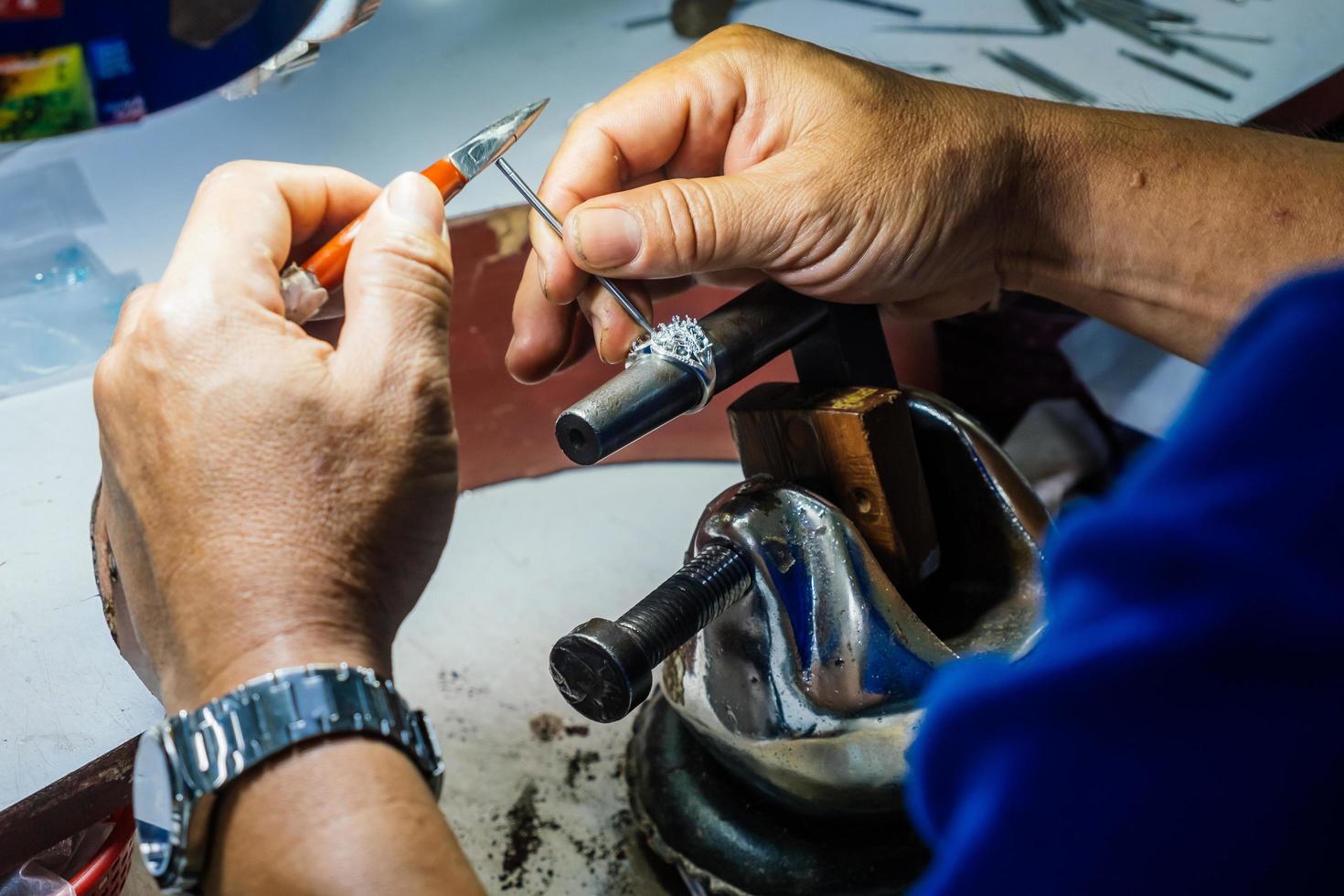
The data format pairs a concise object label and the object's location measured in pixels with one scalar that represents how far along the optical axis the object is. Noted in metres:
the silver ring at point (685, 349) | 0.70
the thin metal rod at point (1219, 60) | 1.46
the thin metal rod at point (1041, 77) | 1.40
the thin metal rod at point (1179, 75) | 1.41
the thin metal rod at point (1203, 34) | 1.55
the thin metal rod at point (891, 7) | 1.62
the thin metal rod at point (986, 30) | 1.57
